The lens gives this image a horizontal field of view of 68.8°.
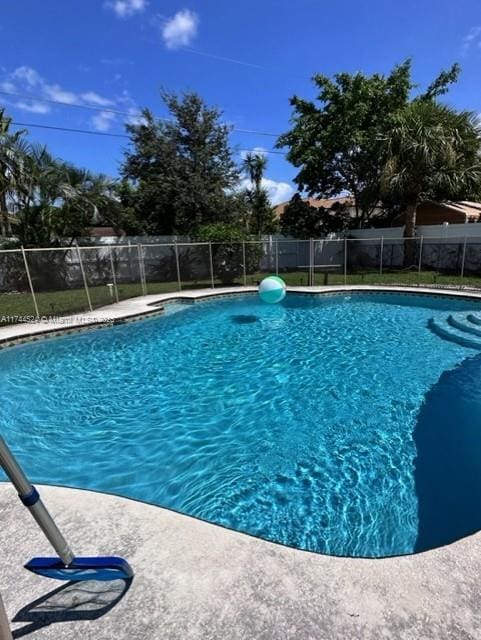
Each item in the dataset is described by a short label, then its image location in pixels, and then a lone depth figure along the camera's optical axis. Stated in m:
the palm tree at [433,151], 13.73
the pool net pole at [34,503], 1.26
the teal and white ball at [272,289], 9.77
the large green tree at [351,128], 16.42
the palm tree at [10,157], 11.77
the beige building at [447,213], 17.06
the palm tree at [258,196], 26.45
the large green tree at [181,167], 16.52
